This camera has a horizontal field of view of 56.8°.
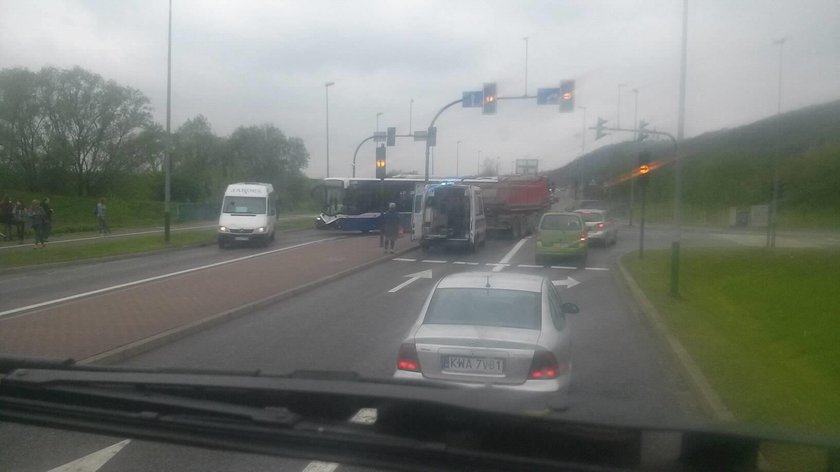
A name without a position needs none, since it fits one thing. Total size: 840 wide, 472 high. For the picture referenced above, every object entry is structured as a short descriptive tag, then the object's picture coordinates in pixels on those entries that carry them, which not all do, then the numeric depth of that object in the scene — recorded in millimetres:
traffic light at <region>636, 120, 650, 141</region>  21325
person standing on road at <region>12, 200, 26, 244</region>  31225
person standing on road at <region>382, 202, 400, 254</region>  27562
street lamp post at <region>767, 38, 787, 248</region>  24359
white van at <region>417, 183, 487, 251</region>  28688
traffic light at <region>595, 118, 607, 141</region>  23906
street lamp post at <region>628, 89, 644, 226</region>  23633
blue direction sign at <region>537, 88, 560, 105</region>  23594
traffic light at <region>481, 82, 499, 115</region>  24203
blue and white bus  39531
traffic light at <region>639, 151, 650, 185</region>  19672
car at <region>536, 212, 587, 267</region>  24703
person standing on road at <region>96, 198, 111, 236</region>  37562
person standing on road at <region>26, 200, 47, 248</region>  27766
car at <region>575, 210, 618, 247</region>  32000
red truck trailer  36000
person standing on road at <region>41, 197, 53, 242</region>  29078
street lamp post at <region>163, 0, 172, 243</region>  29539
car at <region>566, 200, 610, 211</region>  38434
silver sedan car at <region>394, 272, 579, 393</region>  6656
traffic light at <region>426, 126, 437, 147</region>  30028
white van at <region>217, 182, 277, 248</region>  30812
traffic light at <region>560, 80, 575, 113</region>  23188
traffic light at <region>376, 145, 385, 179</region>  29922
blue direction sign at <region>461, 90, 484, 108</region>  24984
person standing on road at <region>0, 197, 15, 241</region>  31125
